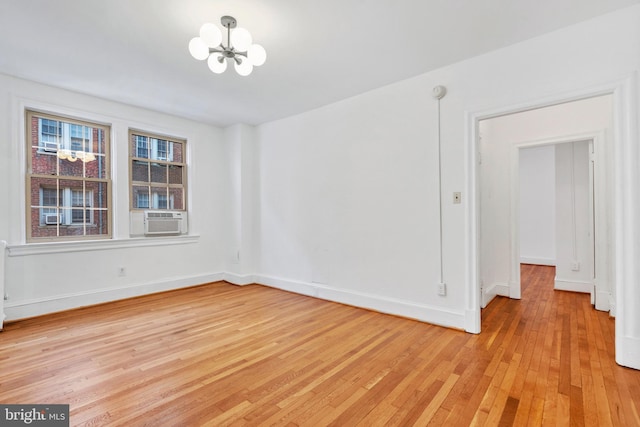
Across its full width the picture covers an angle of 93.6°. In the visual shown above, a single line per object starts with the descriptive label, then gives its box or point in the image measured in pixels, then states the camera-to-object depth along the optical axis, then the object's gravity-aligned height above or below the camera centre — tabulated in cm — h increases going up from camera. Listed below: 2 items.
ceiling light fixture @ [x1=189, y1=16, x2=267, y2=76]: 207 +124
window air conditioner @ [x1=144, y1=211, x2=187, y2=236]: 441 -12
